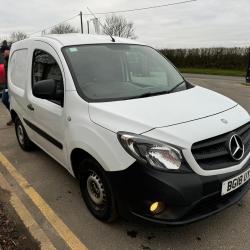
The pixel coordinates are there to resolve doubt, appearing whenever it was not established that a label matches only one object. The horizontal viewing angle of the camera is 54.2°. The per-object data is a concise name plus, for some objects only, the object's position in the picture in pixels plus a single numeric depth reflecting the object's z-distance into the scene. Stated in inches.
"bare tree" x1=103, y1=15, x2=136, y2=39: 1489.6
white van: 77.0
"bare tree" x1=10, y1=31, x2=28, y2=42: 2025.3
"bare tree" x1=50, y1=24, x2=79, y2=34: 1601.8
